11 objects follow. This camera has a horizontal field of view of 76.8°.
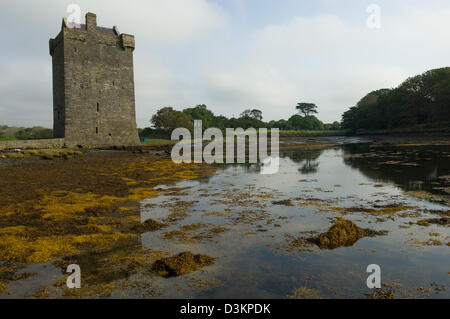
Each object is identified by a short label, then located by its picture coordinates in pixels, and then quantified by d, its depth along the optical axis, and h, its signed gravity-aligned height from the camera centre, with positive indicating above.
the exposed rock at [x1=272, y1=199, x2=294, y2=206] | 9.71 -1.93
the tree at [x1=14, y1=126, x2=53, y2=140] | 74.15 +4.67
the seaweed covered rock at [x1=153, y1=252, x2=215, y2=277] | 4.86 -2.08
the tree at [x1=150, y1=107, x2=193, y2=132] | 70.44 +7.17
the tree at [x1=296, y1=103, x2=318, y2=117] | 175.75 +24.35
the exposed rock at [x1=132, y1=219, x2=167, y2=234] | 7.14 -2.04
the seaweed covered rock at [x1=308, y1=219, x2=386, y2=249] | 6.02 -1.98
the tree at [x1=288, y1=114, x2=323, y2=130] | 144.25 +12.53
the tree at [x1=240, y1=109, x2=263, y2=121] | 138.75 +16.84
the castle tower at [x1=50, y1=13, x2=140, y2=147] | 40.25 +9.36
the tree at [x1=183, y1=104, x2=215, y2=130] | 96.02 +11.77
